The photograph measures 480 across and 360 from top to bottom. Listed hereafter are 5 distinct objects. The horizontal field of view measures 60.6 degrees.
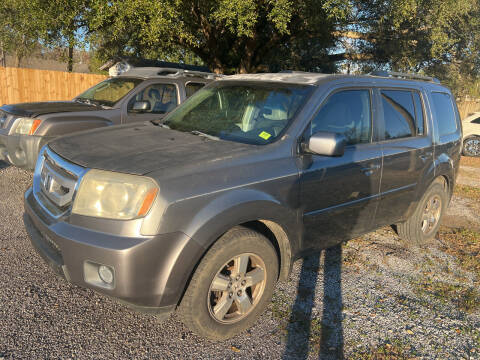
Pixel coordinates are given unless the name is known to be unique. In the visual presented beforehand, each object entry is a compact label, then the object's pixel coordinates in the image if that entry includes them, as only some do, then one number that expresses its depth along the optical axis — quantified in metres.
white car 14.45
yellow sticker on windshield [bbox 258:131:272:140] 3.24
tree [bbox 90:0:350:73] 9.93
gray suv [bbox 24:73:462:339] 2.48
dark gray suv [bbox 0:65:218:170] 5.75
